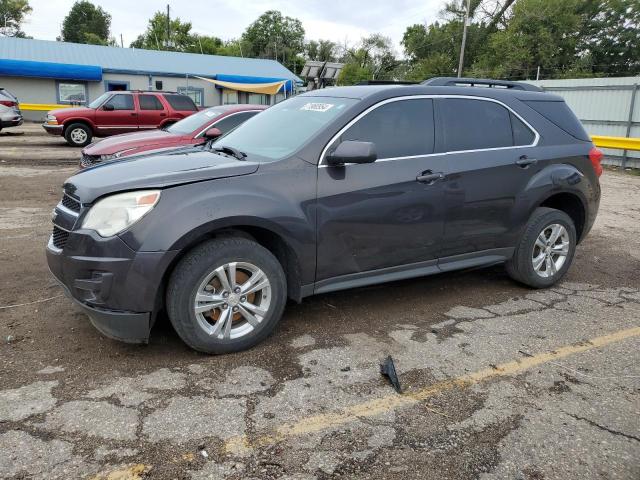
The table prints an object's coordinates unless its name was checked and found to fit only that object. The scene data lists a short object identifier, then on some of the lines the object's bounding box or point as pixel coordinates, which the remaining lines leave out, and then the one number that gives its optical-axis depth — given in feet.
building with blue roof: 94.99
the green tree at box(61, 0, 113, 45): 285.84
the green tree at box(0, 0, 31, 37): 226.17
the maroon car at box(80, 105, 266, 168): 26.73
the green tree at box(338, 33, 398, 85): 217.77
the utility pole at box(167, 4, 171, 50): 198.58
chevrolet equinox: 10.57
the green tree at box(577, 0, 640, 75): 136.87
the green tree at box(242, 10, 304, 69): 284.20
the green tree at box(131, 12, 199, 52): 222.69
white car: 59.57
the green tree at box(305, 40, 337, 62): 262.67
